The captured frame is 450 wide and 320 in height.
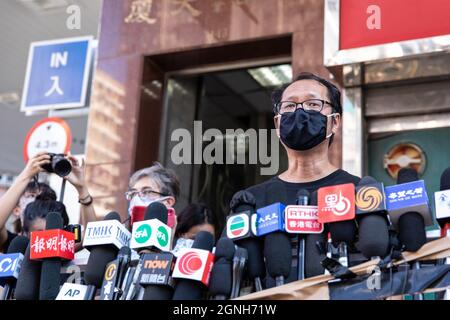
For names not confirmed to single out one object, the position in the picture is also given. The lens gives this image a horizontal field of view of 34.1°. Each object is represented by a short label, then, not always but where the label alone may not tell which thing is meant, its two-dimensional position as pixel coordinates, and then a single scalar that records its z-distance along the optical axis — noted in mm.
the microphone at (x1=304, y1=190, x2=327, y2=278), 2201
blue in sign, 7090
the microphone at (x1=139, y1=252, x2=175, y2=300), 2172
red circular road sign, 6750
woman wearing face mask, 3492
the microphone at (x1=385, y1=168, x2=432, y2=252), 2084
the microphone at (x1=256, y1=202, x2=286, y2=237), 2223
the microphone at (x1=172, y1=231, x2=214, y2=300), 2146
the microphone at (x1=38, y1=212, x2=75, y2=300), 2387
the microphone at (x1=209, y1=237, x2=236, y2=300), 2158
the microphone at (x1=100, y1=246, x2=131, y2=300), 2291
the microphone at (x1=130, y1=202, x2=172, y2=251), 2311
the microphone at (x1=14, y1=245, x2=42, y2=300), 2432
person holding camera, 3717
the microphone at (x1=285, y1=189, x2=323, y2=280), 2221
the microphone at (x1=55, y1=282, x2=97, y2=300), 2320
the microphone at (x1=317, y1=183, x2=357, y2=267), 2125
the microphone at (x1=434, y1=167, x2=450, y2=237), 2137
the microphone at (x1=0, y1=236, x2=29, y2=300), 2555
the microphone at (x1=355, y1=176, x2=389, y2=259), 2062
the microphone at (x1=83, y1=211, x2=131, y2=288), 2379
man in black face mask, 2859
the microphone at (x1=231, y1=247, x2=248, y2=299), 2195
